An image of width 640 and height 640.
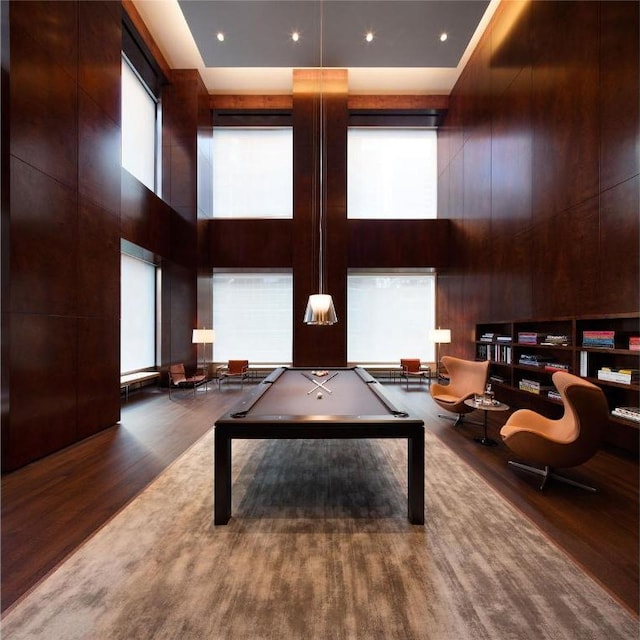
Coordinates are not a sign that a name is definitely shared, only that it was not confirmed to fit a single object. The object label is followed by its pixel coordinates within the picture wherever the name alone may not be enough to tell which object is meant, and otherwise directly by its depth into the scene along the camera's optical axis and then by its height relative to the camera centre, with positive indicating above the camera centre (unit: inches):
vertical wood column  294.5 +116.7
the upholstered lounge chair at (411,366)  303.8 -42.6
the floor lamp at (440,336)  273.1 -13.5
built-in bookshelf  135.3 -19.9
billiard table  92.0 -30.6
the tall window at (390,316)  347.3 +3.6
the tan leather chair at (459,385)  179.9 -38.9
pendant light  296.7 +122.2
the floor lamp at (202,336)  264.2 -13.4
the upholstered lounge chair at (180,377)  259.4 -46.1
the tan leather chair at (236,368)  296.8 -43.8
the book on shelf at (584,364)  151.9 -20.1
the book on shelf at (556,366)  167.9 -24.2
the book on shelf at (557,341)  167.2 -10.8
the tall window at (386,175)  343.9 +148.9
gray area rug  61.9 -57.1
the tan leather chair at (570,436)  104.5 -38.6
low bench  241.8 -44.9
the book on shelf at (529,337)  184.9 -9.9
